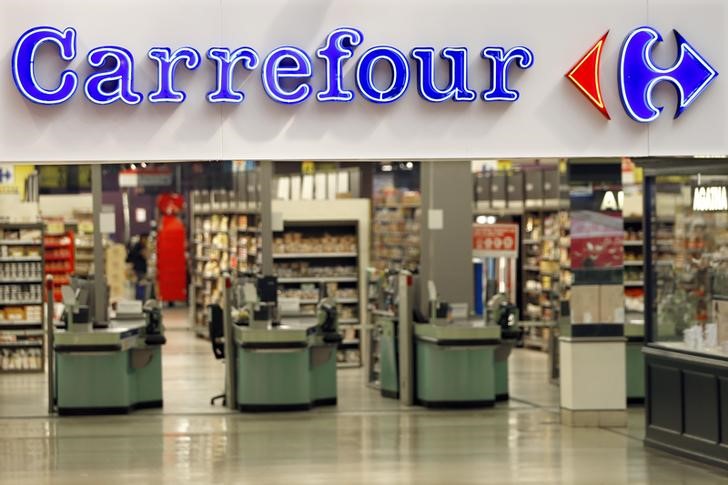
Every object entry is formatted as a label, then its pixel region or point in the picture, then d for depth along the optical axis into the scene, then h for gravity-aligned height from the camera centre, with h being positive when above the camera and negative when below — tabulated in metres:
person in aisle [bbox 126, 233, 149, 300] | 32.47 +0.63
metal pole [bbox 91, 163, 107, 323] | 17.12 +0.74
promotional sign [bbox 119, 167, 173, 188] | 41.44 +3.15
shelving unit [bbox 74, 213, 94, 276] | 25.06 +0.72
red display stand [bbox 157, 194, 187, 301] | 30.33 +0.72
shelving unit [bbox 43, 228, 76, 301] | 21.61 +0.50
